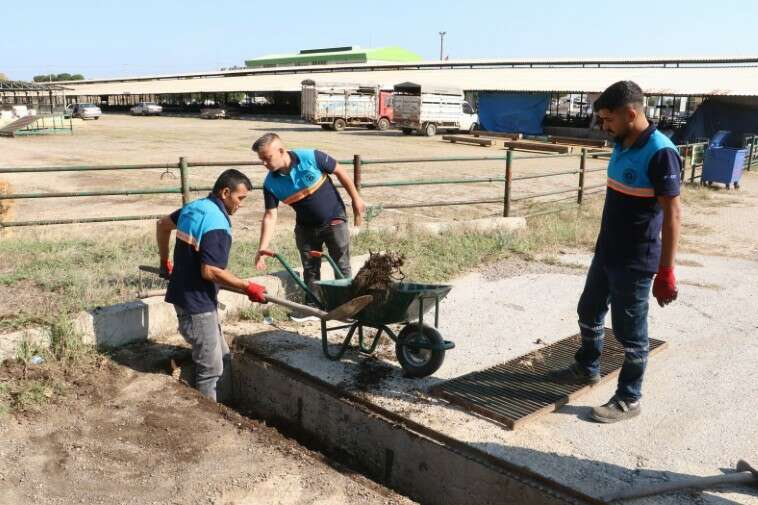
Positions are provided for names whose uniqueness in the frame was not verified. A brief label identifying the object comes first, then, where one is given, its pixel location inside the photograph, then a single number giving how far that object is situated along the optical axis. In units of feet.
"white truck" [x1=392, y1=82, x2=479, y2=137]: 108.99
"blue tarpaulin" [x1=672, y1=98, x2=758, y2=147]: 90.53
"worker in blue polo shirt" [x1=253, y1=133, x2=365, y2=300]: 15.75
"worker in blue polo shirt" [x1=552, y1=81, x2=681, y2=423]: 11.12
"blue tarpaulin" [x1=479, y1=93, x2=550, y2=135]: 113.91
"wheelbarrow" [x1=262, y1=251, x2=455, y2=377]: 13.75
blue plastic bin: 48.16
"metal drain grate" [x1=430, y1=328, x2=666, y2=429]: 13.01
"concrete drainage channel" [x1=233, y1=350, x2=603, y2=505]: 11.03
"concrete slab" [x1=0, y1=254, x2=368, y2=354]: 14.61
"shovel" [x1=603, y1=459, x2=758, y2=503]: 10.20
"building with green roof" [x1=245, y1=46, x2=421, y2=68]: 263.08
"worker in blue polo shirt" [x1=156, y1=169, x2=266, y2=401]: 13.03
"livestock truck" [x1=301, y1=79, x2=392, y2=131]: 119.03
